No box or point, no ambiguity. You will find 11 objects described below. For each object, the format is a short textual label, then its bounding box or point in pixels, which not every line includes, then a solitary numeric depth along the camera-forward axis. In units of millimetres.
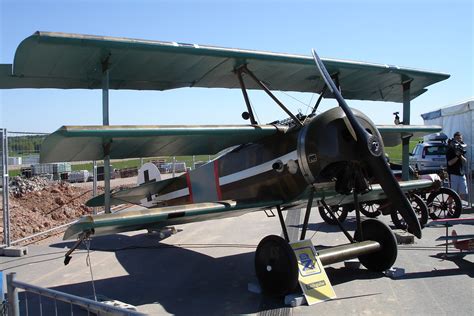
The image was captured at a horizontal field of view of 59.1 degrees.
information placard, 4590
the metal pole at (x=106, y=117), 4930
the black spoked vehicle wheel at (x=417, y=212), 8211
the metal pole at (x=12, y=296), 3025
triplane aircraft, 4547
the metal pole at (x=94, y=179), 9785
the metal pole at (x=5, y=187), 6991
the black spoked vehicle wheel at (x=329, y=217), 9125
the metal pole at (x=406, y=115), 7344
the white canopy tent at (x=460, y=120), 18625
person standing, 10438
